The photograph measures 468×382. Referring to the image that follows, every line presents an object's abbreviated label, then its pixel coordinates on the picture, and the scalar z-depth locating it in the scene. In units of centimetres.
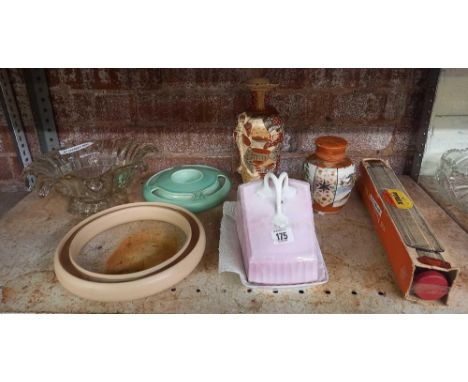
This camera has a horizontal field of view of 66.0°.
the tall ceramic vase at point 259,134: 70
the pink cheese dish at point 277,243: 52
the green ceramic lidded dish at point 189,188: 73
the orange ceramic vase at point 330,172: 66
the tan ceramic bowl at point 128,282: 50
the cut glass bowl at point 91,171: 68
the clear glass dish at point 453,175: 77
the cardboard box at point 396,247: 48
